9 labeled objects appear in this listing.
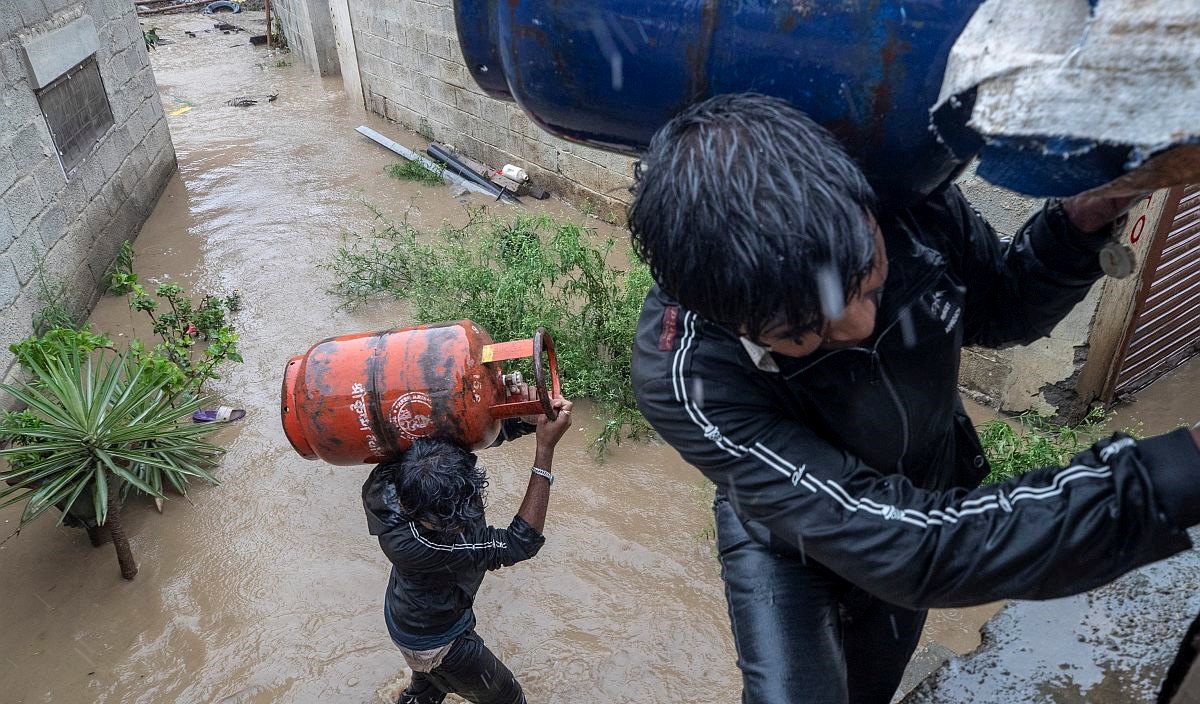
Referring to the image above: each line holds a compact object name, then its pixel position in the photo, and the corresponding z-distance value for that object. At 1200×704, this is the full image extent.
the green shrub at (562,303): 4.13
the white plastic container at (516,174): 7.24
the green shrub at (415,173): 7.66
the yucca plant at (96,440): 3.25
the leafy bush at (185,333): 3.90
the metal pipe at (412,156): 7.48
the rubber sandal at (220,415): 4.34
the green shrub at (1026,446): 3.06
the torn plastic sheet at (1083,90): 0.74
